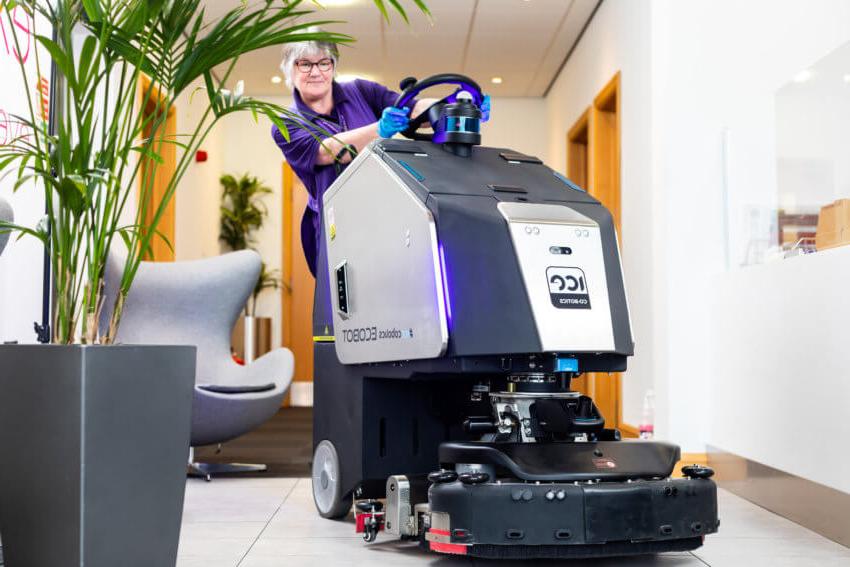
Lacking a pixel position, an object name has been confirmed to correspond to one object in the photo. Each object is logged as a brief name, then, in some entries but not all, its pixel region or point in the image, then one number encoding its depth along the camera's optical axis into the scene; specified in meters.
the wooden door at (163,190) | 6.32
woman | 2.86
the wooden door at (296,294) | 8.21
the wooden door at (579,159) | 6.59
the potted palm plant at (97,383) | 1.60
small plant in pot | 7.85
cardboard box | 2.42
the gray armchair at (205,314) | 3.83
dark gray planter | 1.60
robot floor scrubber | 1.82
